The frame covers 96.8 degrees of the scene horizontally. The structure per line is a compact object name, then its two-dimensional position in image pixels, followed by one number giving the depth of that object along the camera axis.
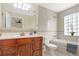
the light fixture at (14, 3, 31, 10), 1.60
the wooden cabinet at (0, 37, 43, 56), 1.51
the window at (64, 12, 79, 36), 1.65
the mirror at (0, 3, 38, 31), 1.55
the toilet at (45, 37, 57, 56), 1.71
